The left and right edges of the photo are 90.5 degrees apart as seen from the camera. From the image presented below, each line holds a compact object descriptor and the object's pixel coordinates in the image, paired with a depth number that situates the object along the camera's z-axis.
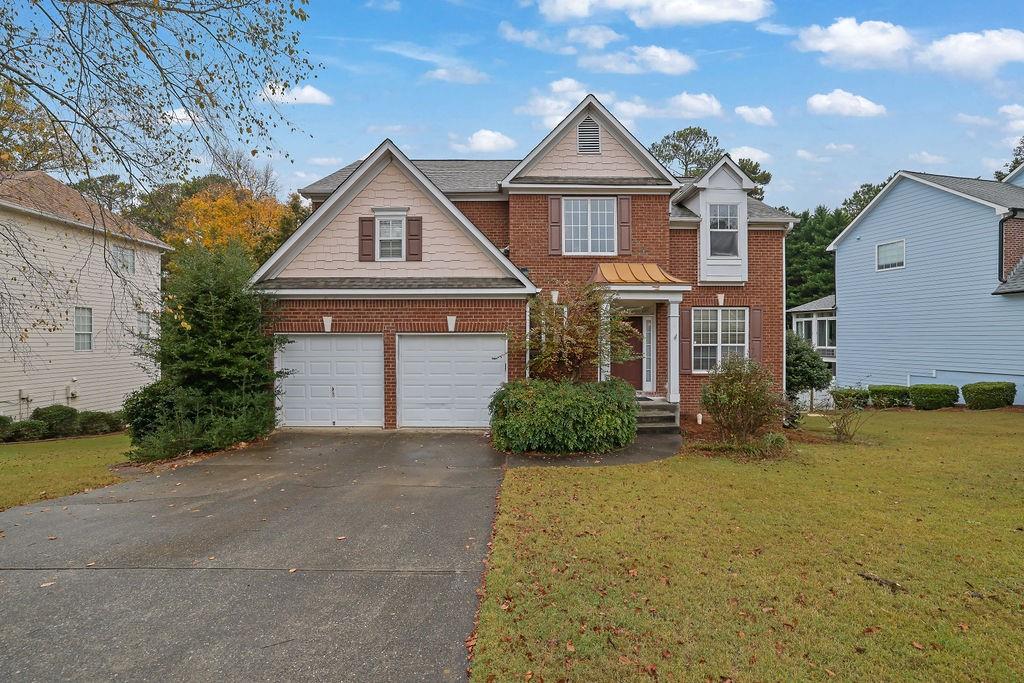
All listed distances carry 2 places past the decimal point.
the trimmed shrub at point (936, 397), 18.53
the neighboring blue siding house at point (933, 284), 18.50
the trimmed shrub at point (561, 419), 9.88
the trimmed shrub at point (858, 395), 19.26
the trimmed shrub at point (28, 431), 16.02
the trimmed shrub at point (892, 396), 19.48
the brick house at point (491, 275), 12.33
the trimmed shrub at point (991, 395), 17.42
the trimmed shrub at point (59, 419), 16.86
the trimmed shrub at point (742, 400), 9.97
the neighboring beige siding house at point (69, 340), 16.77
